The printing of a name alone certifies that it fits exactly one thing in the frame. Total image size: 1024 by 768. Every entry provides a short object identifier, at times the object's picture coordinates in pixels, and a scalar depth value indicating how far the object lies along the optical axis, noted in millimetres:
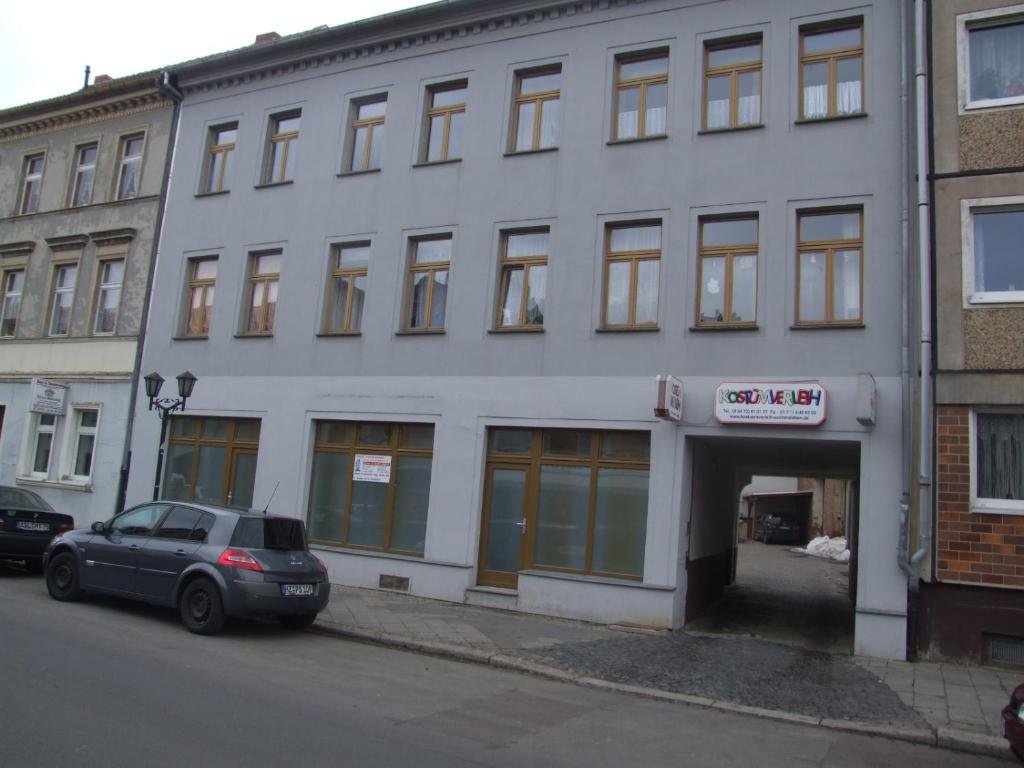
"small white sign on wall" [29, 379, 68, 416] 19797
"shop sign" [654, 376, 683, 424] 11969
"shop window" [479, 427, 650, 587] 12984
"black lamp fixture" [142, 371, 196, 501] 14922
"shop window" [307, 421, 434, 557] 14906
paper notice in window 15258
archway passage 13281
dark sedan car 13359
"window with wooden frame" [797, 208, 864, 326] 12195
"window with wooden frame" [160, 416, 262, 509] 16969
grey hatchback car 10062
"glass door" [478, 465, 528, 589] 13805
